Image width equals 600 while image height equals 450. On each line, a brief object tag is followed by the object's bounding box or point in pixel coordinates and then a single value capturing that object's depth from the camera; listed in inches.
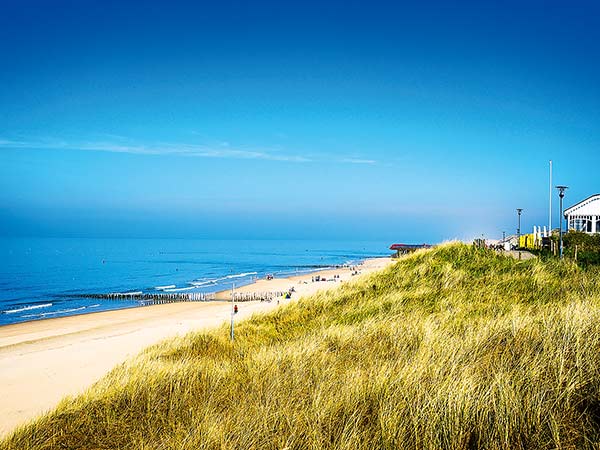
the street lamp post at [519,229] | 1315.0
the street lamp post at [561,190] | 831.8
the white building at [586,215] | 1238.9
